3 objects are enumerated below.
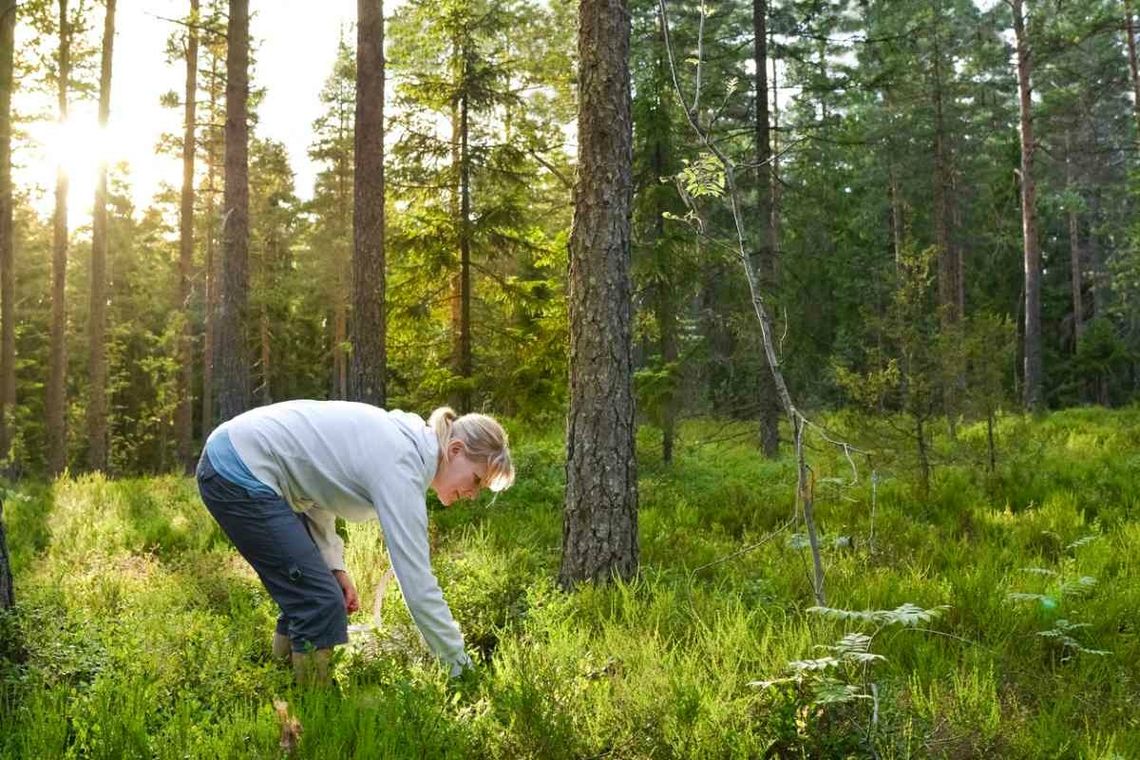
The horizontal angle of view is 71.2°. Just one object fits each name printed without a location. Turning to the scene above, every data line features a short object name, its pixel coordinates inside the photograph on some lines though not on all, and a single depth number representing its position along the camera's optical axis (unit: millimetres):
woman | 3291
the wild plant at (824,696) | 2734
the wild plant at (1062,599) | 3939
